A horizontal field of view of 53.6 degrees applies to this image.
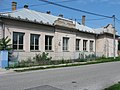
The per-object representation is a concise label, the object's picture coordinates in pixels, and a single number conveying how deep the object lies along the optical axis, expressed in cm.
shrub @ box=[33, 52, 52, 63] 1315
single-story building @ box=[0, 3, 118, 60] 1222
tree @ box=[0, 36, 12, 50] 1057
